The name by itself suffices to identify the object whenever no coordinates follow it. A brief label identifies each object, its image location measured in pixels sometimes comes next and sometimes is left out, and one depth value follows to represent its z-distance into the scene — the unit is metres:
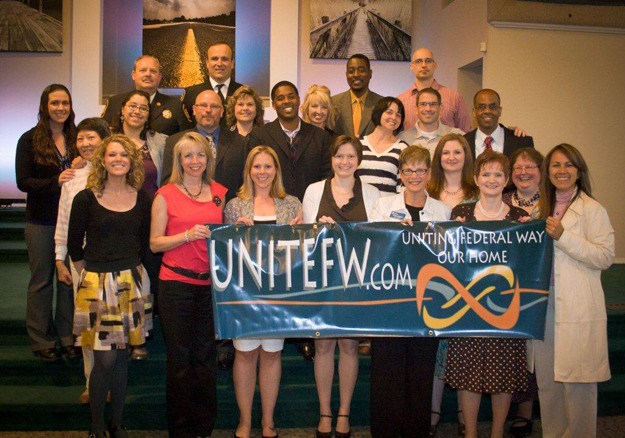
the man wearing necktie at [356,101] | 5.59
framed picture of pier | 9.55
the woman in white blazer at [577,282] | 3.60
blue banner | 3.71
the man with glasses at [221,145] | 4.54
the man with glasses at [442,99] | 5.66
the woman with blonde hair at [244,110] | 4.87
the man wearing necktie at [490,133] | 4.91
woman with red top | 3.71
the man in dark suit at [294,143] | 4.72
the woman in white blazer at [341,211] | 3.98
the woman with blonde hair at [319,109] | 5.20
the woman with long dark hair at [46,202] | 4.43
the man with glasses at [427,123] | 4.86
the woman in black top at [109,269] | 3.67
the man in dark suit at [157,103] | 4.99
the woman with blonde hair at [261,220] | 3.89
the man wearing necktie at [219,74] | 5.28
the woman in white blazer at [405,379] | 3.73
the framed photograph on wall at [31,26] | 9.38
